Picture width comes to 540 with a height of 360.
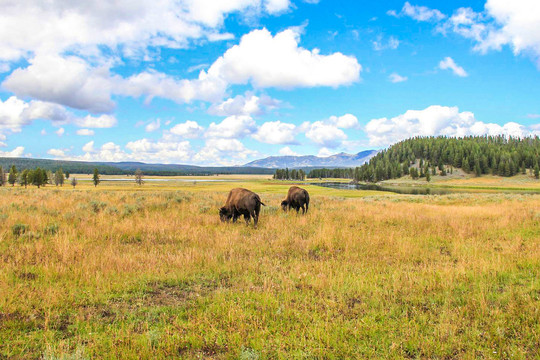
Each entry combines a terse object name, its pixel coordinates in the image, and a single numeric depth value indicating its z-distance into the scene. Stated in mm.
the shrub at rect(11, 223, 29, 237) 9731
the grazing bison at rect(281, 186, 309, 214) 17938
